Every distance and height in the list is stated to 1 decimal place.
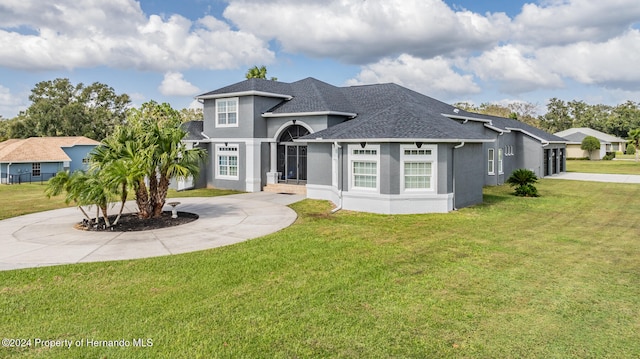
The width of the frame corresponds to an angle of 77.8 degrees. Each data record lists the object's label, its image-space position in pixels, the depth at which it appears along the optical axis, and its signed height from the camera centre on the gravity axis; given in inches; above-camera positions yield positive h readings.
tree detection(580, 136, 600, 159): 2204.7 +127.0
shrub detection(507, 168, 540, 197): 817.7 -34.7
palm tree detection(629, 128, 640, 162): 2037.4 +150.3
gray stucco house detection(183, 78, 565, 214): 627.5 +42.2
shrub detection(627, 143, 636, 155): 2612.7 +110.5
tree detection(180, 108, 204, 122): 2798.2 +396.2
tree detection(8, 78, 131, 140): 2180.9 +326.7
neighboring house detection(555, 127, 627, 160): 2337.6 +153.5
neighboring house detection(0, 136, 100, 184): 1427.2 +44.3
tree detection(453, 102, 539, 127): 3154.5 +483.4
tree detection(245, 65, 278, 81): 1753.2 +426.8
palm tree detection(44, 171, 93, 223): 487.8 -21.7
